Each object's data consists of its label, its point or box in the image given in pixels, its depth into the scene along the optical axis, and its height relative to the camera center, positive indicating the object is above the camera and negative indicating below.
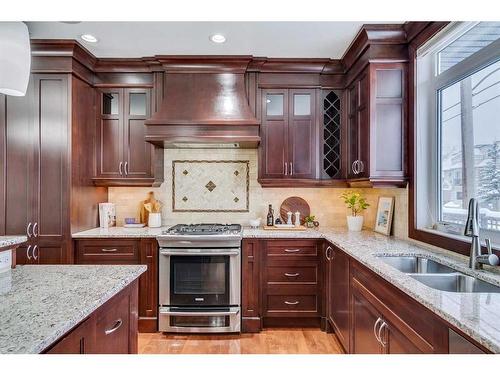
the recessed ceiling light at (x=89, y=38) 2.63 +1.35
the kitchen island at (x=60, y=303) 0.86 -0.40
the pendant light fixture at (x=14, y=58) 1.32 +0.59
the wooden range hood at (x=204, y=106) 2.93 +0.83
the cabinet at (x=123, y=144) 3.15 +0.48
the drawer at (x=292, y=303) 2.91 -1.09
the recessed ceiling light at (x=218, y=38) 2.62 +1.33
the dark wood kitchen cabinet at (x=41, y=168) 2.74 +0.20
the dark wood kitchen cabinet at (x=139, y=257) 2.84 -0.63
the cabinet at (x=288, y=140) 3.17 +0.52
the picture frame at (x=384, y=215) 2.81 -0.24
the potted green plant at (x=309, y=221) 3.35 -0.34
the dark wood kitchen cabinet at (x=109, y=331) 1.01 -0.55
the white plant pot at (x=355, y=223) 3.19 -0.35
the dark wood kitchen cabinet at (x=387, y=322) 1.23 -0.65
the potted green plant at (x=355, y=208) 3.19 -0.20
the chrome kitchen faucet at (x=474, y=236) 1.60 -0.24
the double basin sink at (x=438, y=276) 1.53 -0.49
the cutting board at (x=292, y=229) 3.13 -0.41
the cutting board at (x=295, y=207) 3.48 -0.20
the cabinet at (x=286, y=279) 2.89 -0.85
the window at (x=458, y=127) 1.82 +0.44
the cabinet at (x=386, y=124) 2.53 +0.55
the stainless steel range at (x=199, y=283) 2.79 -0.86
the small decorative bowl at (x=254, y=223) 3.31 -0.36
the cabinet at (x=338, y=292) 2.31 -0.86
